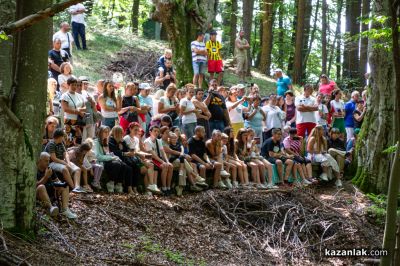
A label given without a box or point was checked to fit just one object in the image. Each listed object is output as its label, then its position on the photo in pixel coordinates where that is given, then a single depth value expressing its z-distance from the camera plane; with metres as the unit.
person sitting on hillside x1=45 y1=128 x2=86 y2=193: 9.68
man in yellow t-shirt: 17.67
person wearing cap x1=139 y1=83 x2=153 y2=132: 13.16
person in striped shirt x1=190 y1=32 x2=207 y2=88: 16.77
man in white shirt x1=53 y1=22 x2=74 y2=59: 15.00
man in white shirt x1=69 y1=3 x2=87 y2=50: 19.59
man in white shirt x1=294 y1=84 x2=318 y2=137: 15.61
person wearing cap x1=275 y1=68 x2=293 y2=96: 17.91
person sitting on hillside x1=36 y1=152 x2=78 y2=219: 9.01
